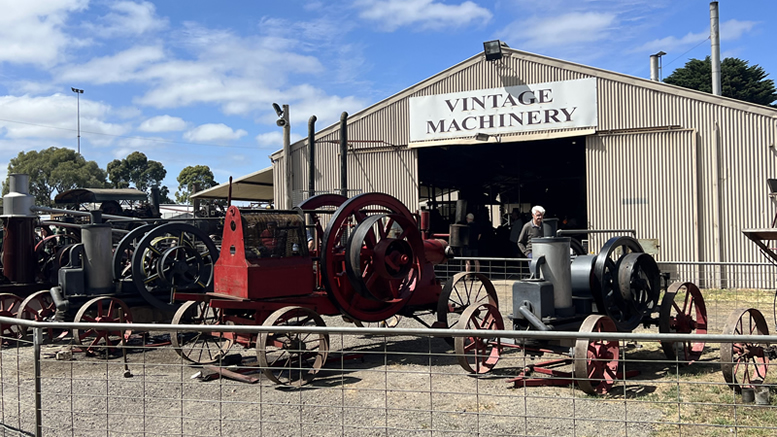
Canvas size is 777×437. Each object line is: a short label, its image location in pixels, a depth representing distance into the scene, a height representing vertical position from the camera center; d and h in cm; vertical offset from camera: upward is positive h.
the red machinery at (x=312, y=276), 679 -49
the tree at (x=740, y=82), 4119 +946
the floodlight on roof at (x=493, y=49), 1565 +450
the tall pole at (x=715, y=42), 2067 +648
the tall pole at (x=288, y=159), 1653 +197
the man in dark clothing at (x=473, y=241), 1804 -34
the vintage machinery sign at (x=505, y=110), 1511 +301
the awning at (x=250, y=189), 2170 +187
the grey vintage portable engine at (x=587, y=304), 591 -78
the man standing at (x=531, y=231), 859 -3
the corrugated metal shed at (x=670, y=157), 1376 +156
